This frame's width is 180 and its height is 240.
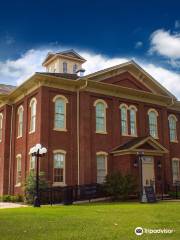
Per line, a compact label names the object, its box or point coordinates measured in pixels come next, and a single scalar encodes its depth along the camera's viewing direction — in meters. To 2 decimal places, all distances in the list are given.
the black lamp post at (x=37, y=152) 20.74
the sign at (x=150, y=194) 21.27
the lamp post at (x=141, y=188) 21.57
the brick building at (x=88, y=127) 26.33
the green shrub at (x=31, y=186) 23.20
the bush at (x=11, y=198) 26.80
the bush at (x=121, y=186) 24.12
